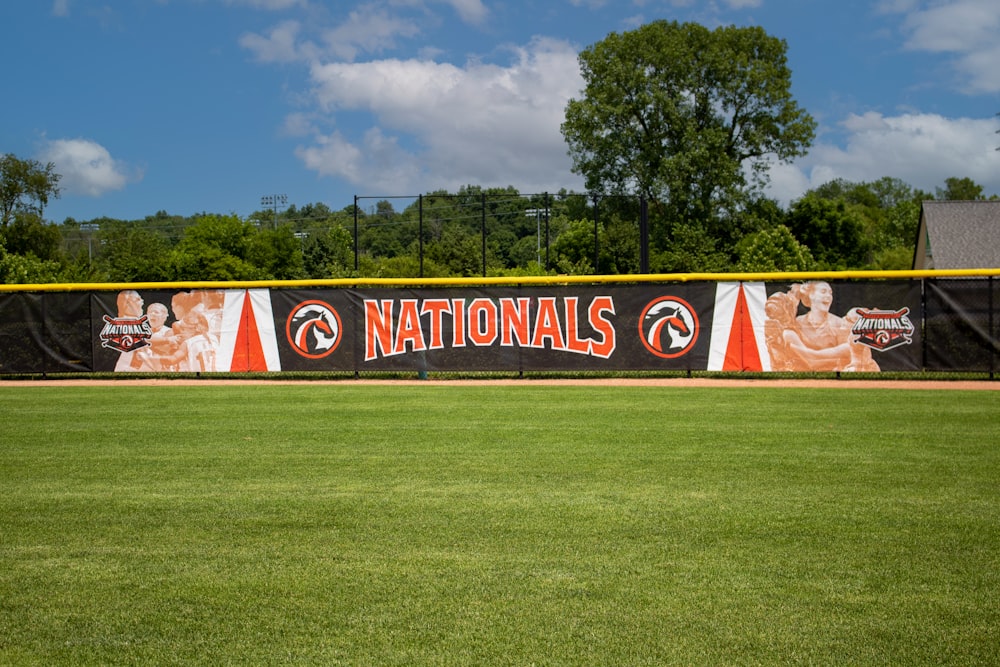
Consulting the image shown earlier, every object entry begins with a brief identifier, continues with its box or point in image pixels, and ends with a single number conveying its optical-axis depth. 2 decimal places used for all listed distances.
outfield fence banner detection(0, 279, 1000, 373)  15.80
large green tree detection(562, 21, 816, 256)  47.31
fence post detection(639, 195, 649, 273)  22.02
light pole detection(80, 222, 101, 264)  83.35
